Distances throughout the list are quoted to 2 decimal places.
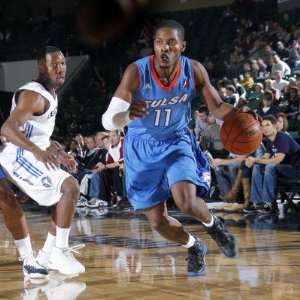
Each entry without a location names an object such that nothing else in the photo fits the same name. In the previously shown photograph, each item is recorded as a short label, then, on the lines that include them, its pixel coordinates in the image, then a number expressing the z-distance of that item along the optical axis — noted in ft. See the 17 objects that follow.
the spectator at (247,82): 36.65
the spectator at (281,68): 35.68
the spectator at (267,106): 28.53
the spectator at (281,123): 25.03
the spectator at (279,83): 32.91
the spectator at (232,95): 31.78
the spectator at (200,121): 30.17
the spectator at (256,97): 32.92
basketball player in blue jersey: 12.57
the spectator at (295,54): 36.90
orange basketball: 13.20
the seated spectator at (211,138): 29.37
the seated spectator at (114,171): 31.73
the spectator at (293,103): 29.73
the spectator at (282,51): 38.65
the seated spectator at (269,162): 24.38
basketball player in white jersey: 12.92
